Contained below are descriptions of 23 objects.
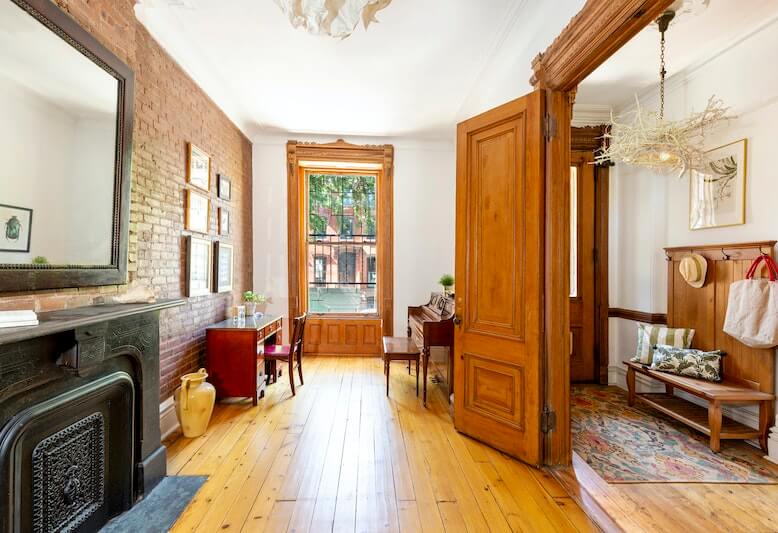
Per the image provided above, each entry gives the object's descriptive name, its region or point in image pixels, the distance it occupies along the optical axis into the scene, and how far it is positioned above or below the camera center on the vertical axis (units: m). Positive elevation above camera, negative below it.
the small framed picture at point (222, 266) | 3.98 +0.02
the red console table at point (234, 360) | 3.53 -0.94
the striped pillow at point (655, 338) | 3.40 -0.67
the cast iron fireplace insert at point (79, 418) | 1.46 -0.78
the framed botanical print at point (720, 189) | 3.01 +0.77
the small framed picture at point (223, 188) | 4.13 +0.97
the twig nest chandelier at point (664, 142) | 2.74 +1.06
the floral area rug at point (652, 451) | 2.48 -1.43
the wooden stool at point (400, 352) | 3.78 -0.90
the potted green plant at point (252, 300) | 4.30 -0.41
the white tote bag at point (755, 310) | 2.65 -0.29
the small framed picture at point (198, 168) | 3.39 +1.02
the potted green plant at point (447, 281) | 4.71 -0.16
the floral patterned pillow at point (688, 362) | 3.04 -0.82
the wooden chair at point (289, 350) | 3.86 -0.93
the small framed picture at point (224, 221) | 4.18 +0.56
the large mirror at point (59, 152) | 1.61 +0.61
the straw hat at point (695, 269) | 3.29 +0.03
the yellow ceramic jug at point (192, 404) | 2.89 -1.14
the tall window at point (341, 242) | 5.73 +0.44
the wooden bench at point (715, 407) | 2.70 -1.12
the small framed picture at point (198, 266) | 3.35 +0.01
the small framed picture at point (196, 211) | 3.37 +0.57
